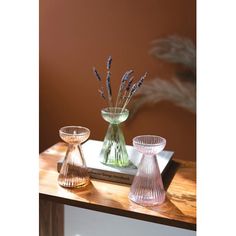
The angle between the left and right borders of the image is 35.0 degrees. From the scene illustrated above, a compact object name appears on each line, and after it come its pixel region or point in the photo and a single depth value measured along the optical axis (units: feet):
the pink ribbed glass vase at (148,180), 3.39
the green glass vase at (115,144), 3.98
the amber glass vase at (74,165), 3.70
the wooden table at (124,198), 3.21
